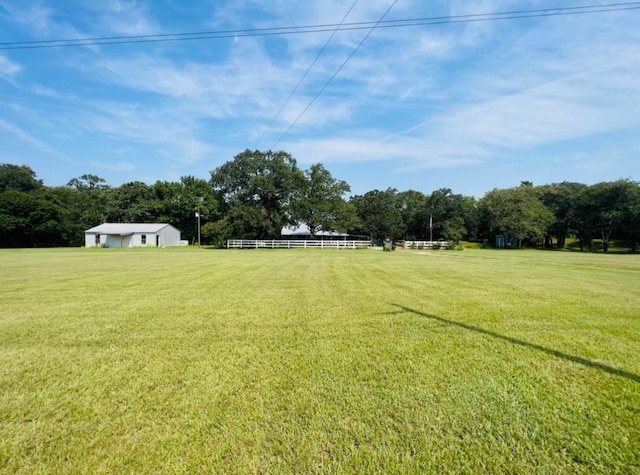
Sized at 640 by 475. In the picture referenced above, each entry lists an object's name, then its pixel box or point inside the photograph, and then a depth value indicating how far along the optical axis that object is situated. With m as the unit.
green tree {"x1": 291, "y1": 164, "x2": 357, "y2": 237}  42.72
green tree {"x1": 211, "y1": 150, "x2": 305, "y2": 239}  41.22
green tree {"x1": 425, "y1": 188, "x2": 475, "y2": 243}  53.72
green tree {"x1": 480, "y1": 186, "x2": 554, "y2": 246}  47.97
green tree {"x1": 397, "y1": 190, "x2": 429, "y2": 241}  59.84
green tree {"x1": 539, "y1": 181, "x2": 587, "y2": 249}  50.62
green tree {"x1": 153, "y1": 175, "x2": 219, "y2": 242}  59.66
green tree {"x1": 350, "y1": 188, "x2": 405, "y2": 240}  53.75
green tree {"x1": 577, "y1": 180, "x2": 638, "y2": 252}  41.50
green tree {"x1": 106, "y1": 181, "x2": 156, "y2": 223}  62.36
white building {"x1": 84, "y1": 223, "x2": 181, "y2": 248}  48.75
